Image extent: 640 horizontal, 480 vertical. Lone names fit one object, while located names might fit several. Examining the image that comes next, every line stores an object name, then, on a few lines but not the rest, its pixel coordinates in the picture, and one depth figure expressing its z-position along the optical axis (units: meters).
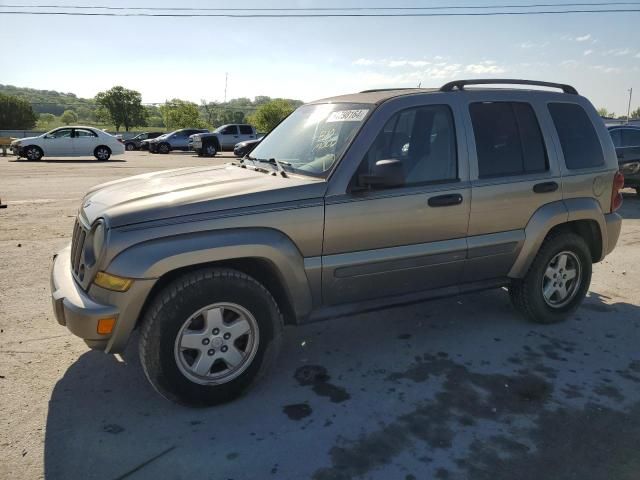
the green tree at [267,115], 93.94
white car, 21.27
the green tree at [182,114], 94.12
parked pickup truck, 28.18
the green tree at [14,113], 68.46
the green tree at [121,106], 93.50
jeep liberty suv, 2.89
